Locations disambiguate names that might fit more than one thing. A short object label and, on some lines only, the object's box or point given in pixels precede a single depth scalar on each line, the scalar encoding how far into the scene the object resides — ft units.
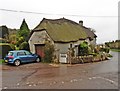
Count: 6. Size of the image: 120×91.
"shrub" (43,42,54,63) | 34.20
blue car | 30.42
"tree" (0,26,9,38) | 66.92
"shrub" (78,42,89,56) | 37.04
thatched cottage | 35.83
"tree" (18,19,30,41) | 48.28
